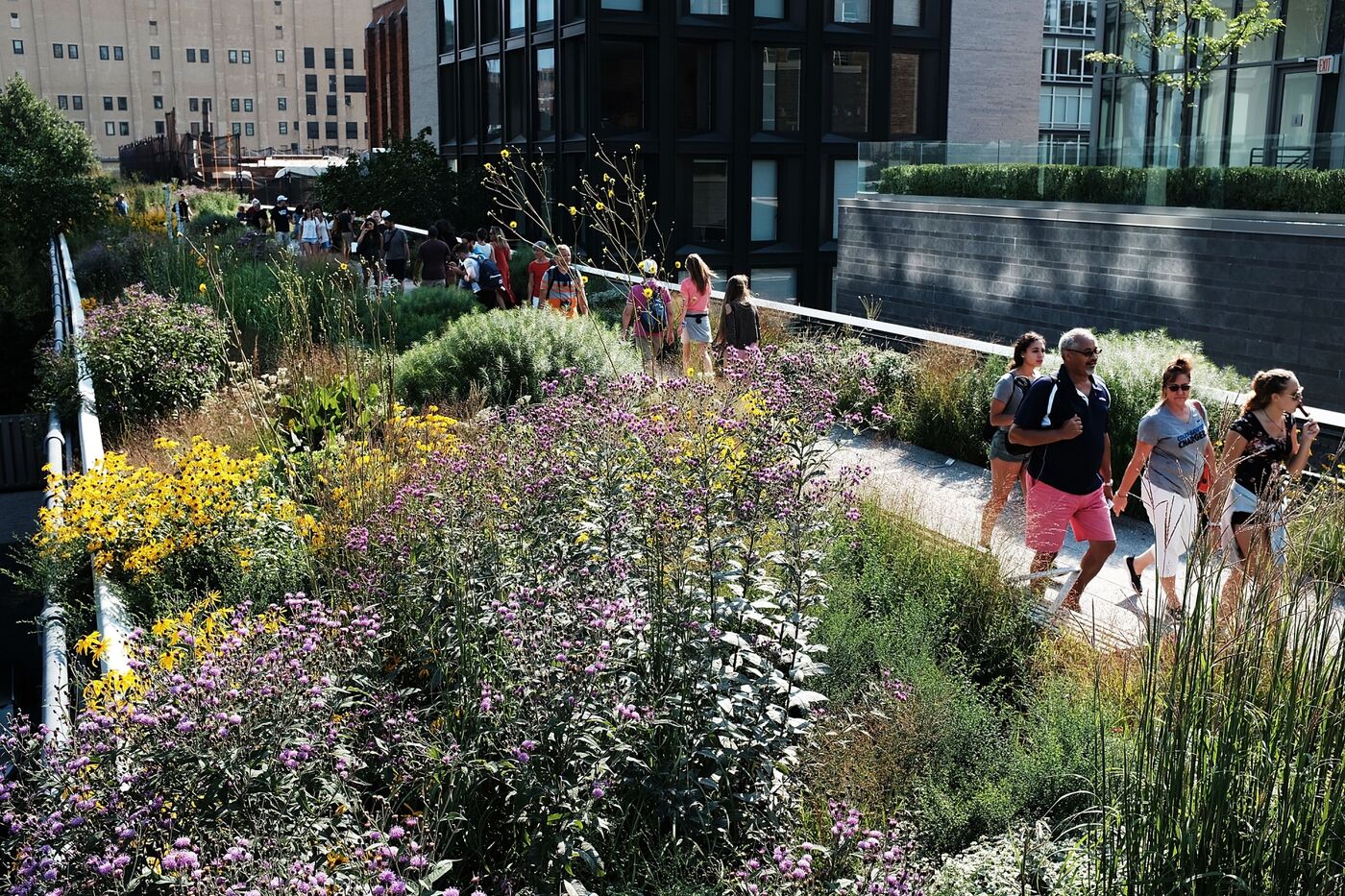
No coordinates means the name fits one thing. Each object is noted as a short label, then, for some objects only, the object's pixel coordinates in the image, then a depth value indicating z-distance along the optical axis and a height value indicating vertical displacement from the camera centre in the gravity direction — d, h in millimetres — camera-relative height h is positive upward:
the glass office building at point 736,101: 33625 +2924
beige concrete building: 111250 +12506
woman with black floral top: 6750 -1288
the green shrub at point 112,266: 17688 -1021
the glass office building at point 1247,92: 28078 +2836
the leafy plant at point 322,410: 8727 -1525
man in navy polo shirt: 7219 -1429
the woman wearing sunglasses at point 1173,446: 6980 -1353
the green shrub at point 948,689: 4570 -2060
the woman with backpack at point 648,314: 12047 -1096
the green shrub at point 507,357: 11141 -1418
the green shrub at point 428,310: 15867 -1493
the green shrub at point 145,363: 10703 -1438
